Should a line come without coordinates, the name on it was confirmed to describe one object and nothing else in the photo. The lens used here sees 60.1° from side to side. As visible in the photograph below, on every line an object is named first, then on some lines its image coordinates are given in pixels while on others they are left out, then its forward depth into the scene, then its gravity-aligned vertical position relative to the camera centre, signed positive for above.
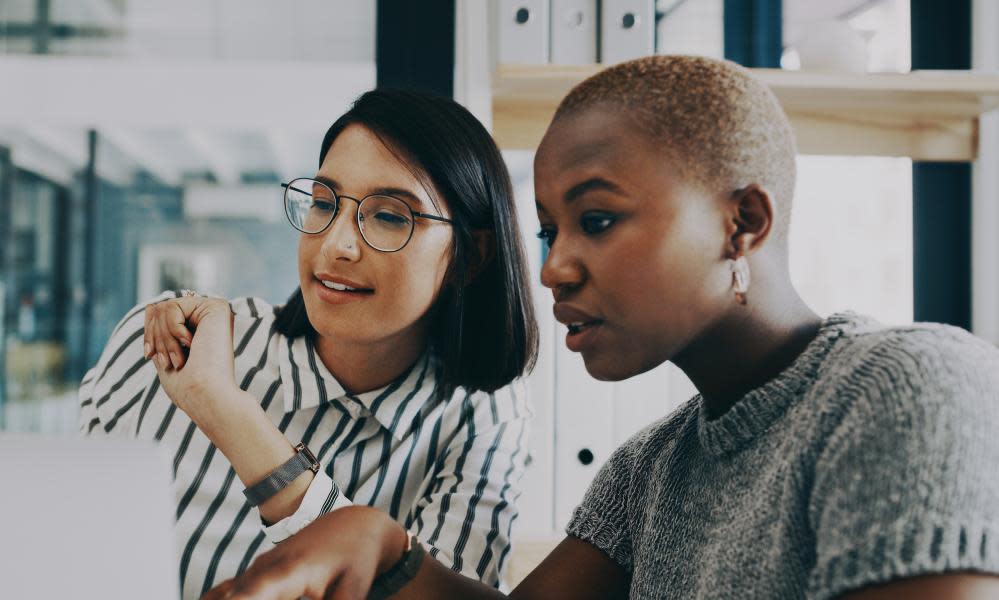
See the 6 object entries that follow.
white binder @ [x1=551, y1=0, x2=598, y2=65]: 1.80 +0.57
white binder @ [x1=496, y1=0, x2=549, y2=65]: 1.78 +0.57
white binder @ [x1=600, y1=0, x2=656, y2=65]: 1.78 +0.57
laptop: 0.39 -0.10
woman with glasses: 1.20 -0.09
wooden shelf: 1.82 +0.47
